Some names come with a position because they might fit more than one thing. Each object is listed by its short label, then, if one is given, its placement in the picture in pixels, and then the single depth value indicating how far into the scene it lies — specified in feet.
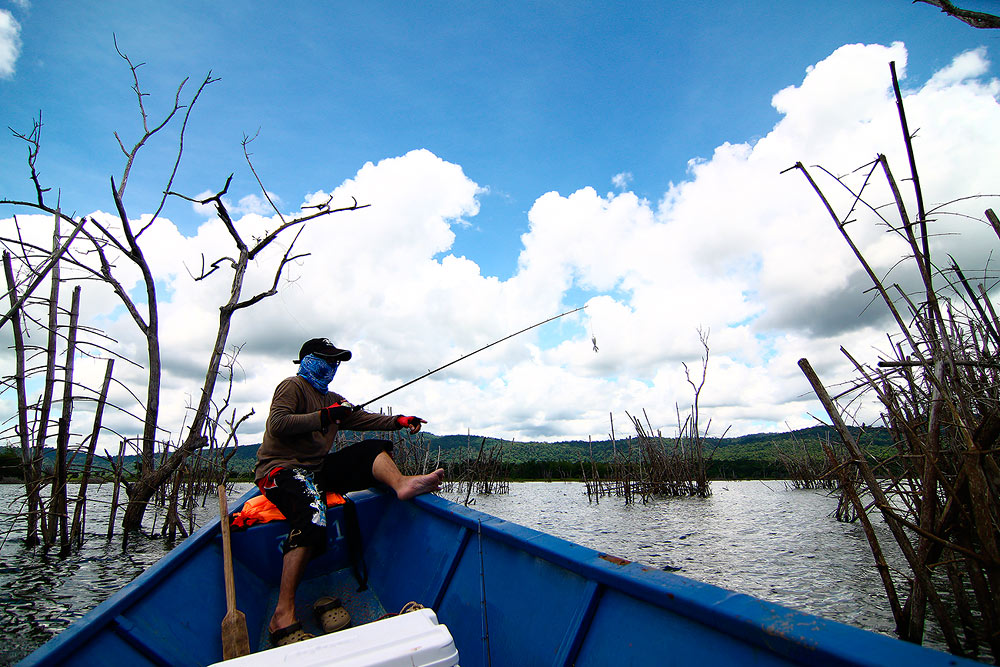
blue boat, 4.07
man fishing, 9.73
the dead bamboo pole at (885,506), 7.97
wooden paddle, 7.00
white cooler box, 4.32
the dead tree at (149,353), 19.29
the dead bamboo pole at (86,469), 19.16
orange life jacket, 10.90
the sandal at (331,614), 9.77
